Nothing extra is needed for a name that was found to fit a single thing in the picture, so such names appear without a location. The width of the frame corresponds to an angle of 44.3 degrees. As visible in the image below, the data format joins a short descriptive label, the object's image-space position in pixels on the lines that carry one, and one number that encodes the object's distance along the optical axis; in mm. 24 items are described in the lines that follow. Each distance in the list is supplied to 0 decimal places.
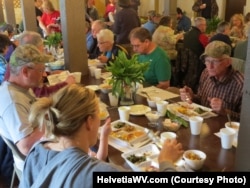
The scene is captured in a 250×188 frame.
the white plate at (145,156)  1594
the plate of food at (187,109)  2221
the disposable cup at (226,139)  1755
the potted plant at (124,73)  2438
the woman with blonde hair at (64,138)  1182
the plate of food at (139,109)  2307
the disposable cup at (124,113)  2191
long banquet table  1628
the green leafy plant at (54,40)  4145
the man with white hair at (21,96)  1881
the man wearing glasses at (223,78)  2492
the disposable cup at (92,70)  3435
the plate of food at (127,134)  1875
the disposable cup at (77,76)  3150
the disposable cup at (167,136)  1835
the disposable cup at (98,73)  3354
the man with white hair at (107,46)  3805
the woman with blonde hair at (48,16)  5869
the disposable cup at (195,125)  1927
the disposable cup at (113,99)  2508
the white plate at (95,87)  2894
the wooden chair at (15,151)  1904
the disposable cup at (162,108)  2232
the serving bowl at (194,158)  1560
